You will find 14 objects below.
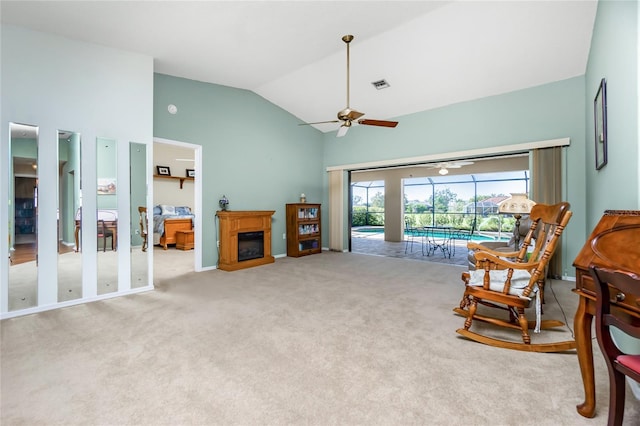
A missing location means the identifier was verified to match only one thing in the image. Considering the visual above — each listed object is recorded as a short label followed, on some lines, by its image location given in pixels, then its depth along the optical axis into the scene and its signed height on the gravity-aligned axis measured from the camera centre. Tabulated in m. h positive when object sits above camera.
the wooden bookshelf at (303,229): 6.29 -0.40
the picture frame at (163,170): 8.19 +1.19
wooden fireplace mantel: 4.95 -0.36
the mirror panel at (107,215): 3.44 -0.03
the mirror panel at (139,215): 3.68 -0.04
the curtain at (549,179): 4.32 +0.47
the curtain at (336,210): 7.02 +0.03
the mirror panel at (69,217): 3.19 -0.05
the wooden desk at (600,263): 1.27 -0.24
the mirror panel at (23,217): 2.91 -0.04
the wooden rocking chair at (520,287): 2.15 -0.63
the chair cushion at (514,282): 2.33 -0.61
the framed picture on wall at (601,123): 2.58 +0.84
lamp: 3.24 +0.06
